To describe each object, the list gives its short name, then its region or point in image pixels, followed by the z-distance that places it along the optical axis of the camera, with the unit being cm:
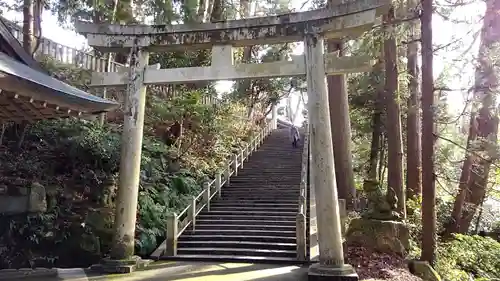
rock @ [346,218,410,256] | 843
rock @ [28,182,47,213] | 838
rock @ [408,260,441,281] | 780
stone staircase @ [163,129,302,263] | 899
